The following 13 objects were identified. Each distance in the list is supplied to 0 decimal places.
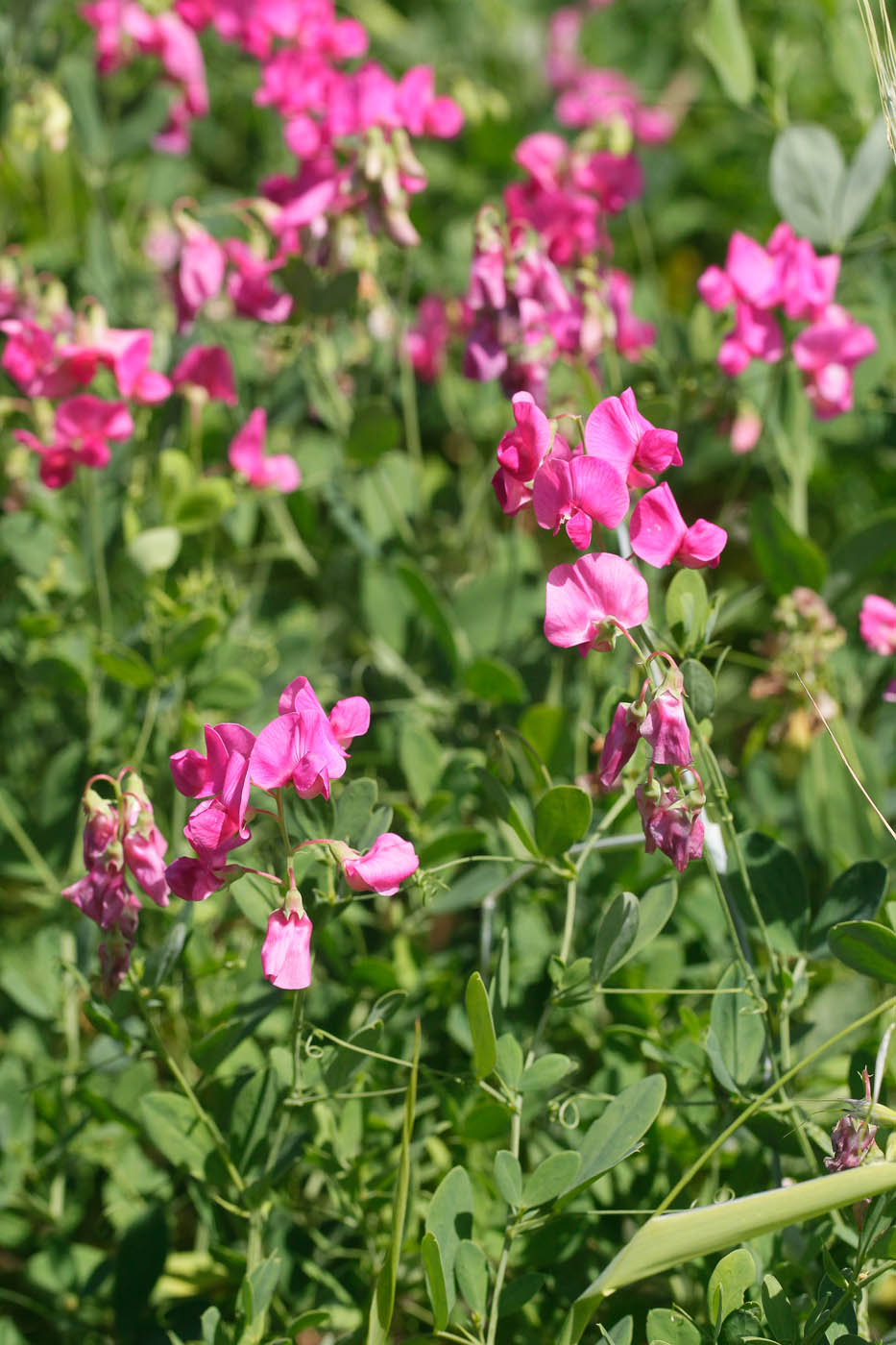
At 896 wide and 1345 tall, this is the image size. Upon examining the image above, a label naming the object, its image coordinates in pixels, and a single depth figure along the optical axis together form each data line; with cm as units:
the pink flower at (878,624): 131
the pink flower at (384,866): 122
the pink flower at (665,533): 123
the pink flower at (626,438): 123
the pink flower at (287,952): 122
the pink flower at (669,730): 121
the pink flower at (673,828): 122
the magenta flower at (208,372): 138
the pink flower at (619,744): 123
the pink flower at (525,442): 123
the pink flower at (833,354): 136
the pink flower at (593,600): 122
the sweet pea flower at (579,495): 123
